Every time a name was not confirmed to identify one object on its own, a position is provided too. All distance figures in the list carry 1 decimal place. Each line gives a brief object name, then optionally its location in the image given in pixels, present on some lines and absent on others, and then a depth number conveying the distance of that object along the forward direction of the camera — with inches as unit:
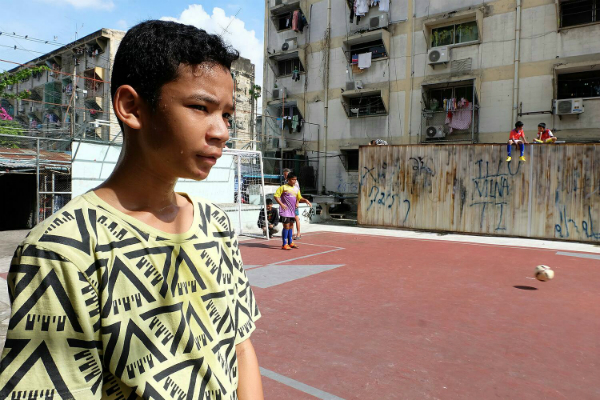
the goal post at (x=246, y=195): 467.9
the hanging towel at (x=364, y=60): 781.3
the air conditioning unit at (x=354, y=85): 792.9
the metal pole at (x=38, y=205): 372.7
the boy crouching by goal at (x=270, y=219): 461.4
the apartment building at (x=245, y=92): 1135.6
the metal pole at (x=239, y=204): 450.7
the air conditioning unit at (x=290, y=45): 880.3
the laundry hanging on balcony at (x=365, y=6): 764.6
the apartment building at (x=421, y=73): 608.1
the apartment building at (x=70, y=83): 919.7
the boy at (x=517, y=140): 442.0
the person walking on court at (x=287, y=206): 370.0
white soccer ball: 253.6
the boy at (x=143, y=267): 30.9
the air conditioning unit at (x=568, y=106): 576.7
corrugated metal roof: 445.4
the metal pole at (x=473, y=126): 674.3
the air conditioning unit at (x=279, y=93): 908.6
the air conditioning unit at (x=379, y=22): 757.3
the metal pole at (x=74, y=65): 1033.2
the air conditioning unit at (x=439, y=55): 693.9
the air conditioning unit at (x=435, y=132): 701.3
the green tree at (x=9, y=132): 554.6
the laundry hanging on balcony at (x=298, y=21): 863.7
